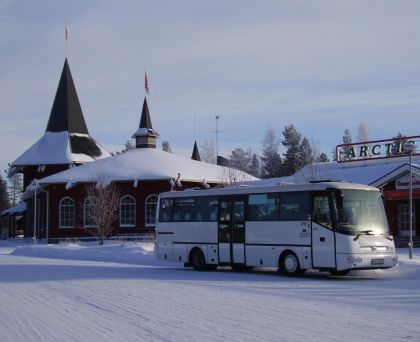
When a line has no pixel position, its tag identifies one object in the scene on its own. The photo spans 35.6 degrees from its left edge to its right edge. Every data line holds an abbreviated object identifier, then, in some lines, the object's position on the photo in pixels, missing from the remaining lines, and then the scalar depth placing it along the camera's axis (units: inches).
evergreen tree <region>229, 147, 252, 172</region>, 4259.4
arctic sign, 1638.8
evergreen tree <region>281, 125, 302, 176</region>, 3361.2
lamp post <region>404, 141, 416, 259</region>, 918.4
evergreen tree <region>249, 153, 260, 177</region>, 4268.7
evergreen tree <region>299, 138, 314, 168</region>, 3184.3
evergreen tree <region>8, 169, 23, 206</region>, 5324.8
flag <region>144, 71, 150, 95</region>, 2278.4
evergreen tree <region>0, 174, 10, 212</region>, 4368.6
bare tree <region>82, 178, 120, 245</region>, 1668.3
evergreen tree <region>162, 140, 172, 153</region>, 5329.7
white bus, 709.9
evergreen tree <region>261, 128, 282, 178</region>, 3635.3
